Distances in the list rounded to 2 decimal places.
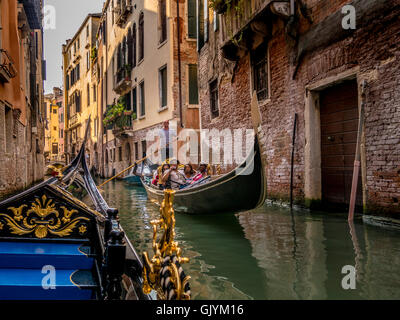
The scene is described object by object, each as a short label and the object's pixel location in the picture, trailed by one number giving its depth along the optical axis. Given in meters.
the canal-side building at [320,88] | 4.35
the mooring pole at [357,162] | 4.39
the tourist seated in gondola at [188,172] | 7.07
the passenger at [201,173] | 6.73
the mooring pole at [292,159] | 6.12
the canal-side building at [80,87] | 23.97
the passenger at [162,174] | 6.70
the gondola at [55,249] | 1.75
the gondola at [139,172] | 11.90
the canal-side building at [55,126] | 38.03
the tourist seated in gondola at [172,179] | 6.66
